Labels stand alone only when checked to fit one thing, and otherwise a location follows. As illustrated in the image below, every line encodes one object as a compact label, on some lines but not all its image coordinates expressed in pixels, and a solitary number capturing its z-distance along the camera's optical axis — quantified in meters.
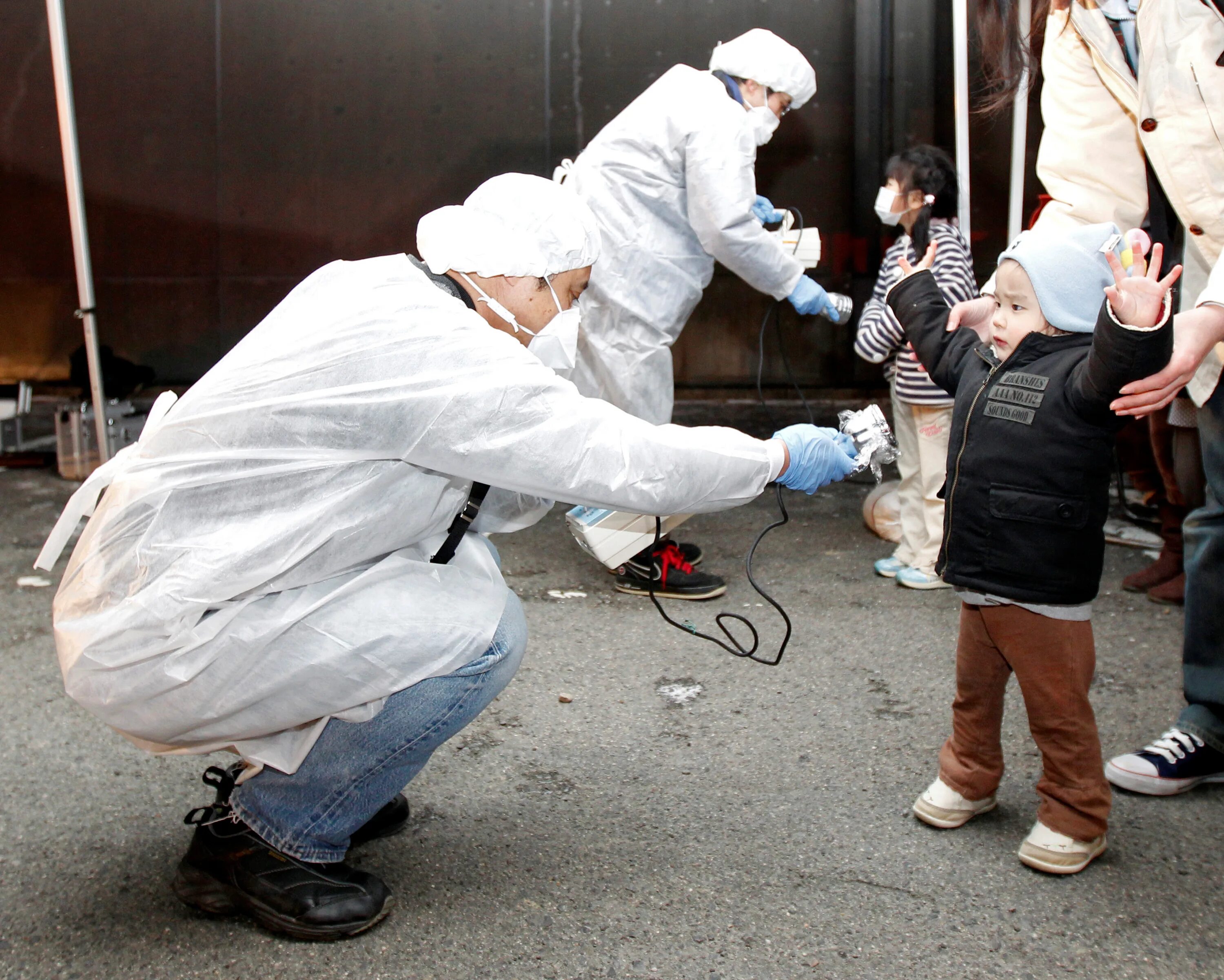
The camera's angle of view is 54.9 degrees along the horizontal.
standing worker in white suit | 3.66
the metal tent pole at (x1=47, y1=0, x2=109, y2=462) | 4.54
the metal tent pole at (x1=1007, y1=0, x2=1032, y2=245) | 4.54
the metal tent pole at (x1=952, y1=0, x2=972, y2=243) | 4.27
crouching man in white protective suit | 1.76
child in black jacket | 2.03
